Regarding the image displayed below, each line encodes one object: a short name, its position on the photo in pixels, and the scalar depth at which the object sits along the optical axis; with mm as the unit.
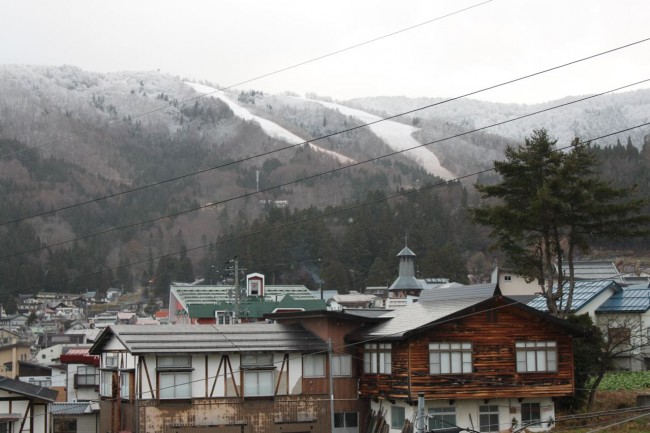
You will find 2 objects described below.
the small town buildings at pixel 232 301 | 76500
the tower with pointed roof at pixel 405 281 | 104938
